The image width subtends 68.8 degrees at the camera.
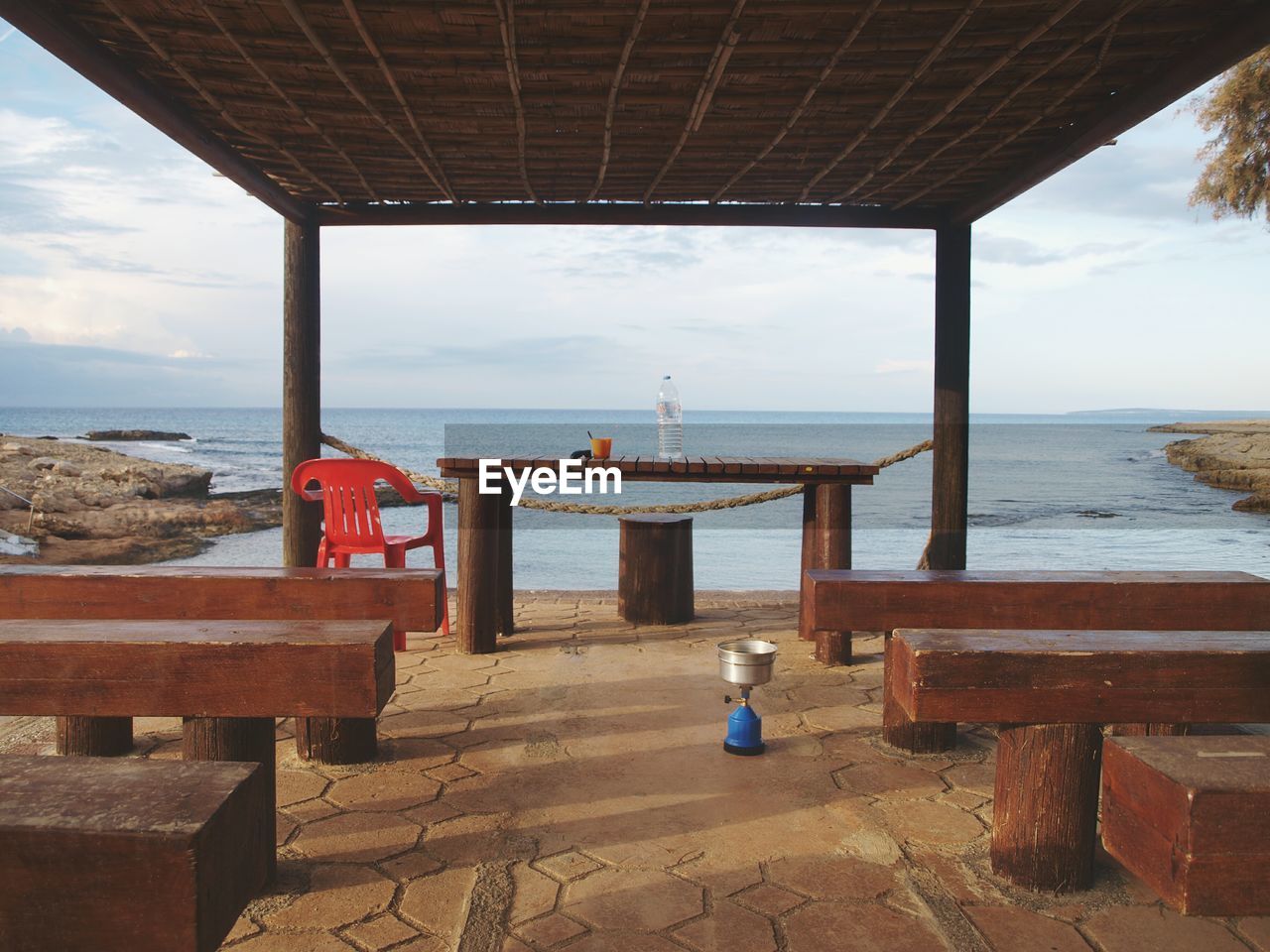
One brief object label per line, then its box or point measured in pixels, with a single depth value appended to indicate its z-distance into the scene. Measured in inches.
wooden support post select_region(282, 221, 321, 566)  238.1
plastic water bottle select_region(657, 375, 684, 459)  242.5
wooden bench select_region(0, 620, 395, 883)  92.4
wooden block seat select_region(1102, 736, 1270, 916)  62.9
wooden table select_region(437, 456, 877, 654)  195.9
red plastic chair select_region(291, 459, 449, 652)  199.2
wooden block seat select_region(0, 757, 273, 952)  55.6
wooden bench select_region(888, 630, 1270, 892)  92.0
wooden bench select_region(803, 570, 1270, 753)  131.3
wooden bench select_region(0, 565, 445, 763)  128.6
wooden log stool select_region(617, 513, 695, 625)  235.9
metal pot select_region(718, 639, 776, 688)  139.6
